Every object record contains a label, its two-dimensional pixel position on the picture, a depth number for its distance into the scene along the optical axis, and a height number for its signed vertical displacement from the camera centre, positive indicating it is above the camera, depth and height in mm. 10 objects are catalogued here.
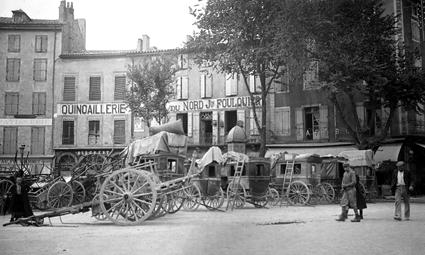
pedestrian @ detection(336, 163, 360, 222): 12352 -752
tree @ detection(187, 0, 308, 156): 21812 +6238
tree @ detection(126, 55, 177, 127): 29938 +4611
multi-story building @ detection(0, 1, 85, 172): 20397 +5228
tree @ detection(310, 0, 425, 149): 22578 +4898
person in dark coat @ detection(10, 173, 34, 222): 11969 -994
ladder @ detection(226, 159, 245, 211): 15826 -807
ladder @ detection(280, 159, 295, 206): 20172 -646
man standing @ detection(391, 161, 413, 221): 12422 -713
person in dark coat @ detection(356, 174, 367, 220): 12711 -1011
